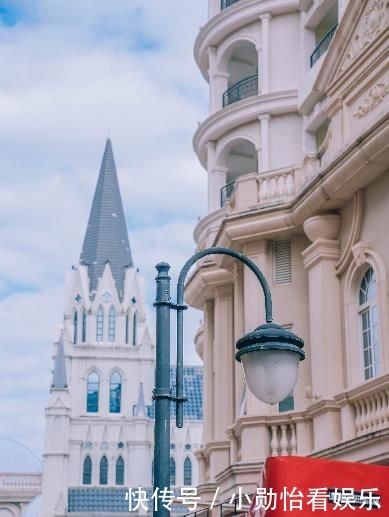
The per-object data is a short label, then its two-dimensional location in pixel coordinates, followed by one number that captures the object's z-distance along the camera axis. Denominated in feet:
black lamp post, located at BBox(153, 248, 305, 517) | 27.81
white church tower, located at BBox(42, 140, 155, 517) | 339.57
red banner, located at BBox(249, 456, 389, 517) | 27.91
